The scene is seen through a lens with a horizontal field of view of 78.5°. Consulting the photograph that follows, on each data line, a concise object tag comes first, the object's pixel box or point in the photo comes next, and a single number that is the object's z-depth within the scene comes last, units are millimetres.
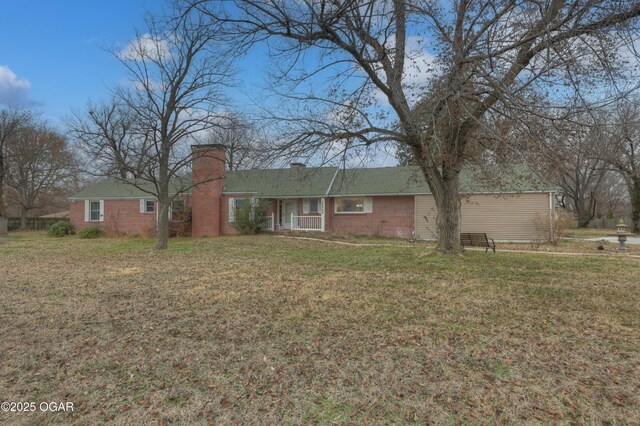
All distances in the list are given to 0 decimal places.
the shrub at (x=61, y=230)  24984
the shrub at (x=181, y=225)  23469
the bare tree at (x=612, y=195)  52094
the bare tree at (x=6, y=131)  25234
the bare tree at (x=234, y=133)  14771
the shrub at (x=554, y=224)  18438
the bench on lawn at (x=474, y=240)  13141
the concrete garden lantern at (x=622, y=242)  14820
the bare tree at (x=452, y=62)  6492
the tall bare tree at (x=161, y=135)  15438
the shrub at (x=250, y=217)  22352
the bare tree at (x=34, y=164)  34875
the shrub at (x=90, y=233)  23516
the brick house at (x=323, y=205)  20250
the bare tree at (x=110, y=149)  15320
